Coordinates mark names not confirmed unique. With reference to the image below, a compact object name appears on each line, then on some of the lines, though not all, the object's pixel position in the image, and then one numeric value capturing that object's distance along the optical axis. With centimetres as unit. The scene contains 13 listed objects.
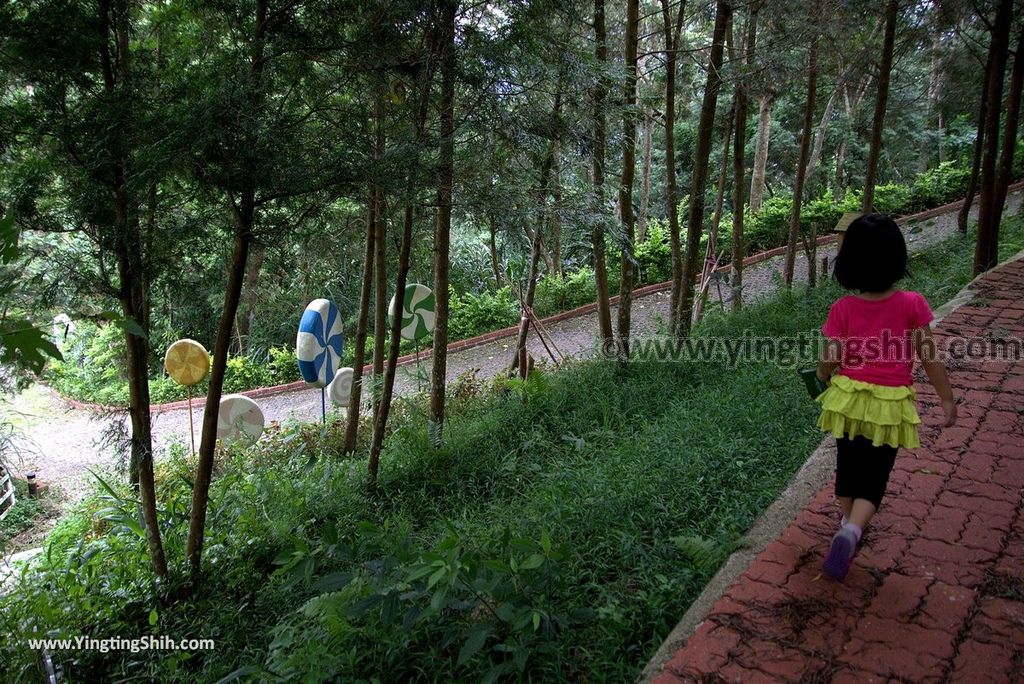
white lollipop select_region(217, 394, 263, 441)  687
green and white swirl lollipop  704
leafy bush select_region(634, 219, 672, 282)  1598
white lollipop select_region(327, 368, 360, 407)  766
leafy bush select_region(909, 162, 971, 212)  1784
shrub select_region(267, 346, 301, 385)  1357
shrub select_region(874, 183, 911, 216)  1720
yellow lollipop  650
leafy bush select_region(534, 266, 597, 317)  1505
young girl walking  260
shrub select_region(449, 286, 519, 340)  1459
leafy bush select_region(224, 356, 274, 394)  1327
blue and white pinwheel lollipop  691
